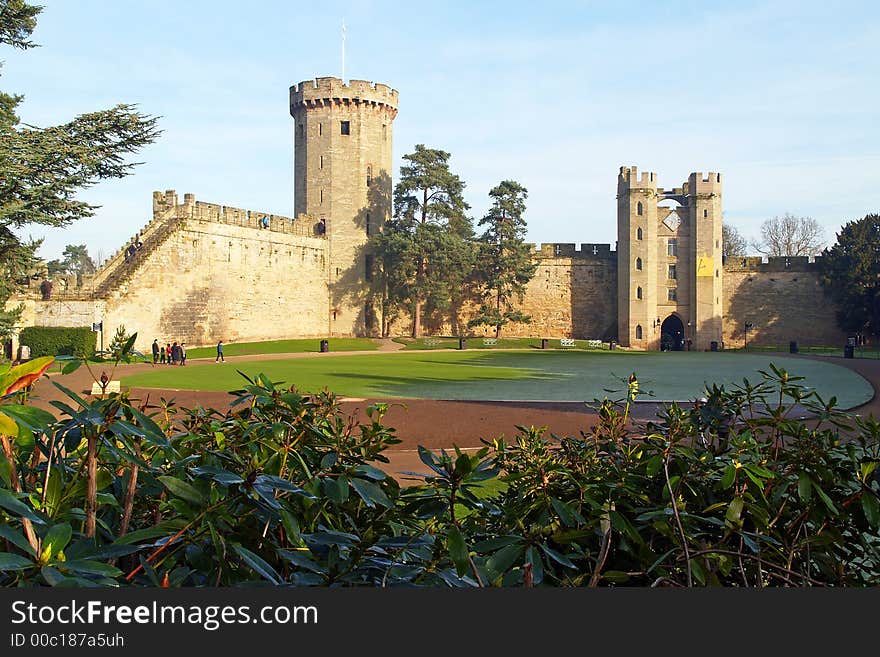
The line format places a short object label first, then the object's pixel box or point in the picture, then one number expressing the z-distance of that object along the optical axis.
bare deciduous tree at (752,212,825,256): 79.12
